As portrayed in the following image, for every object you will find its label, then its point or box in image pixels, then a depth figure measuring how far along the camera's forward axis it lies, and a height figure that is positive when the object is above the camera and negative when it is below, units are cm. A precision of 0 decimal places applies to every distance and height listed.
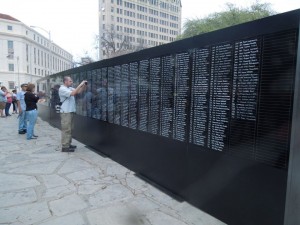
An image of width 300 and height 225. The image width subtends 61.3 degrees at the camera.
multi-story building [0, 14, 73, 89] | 6719 +1002
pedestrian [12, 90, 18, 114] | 1850 -106
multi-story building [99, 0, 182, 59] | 9138 +2927
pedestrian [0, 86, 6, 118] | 1460 -71
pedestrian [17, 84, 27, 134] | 976 -103
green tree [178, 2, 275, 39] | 2497 +800
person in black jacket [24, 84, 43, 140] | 828 -55
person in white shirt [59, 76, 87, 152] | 645 -46
